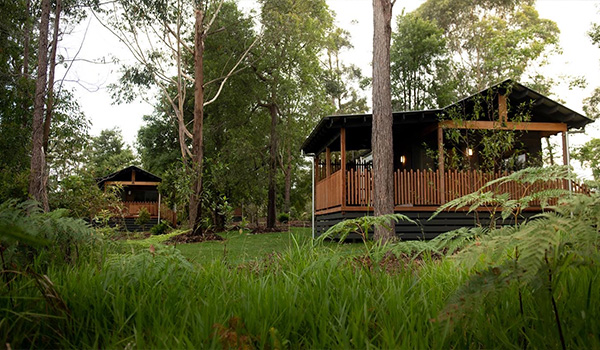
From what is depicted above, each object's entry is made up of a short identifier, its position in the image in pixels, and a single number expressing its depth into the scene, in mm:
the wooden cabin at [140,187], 30406
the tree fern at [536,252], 1556
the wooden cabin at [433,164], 13125
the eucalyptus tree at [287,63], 19719
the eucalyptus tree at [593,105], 29750
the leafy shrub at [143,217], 27734
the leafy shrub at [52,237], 2469
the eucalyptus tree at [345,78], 37094
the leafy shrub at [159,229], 21478
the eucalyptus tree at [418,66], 29672
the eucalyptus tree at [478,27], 30766
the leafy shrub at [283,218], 28484
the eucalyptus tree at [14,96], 14570
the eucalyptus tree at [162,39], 16688
